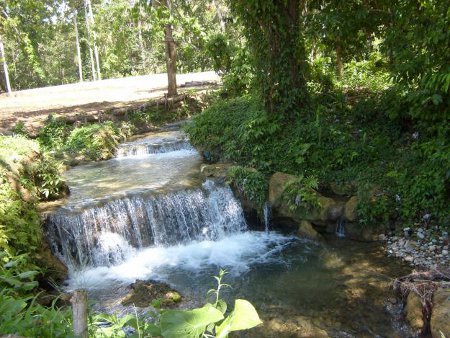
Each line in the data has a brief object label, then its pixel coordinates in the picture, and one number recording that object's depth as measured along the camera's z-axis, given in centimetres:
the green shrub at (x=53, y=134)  1237
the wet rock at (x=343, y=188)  763
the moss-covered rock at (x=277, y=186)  790
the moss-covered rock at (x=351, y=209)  719
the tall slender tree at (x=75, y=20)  2918
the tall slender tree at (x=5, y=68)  1821
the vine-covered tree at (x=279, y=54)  878
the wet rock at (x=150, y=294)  555
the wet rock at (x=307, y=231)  733
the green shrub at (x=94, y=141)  1166
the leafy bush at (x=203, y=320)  167
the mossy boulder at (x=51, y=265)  623
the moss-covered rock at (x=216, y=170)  879
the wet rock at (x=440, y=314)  418
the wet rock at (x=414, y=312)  459
